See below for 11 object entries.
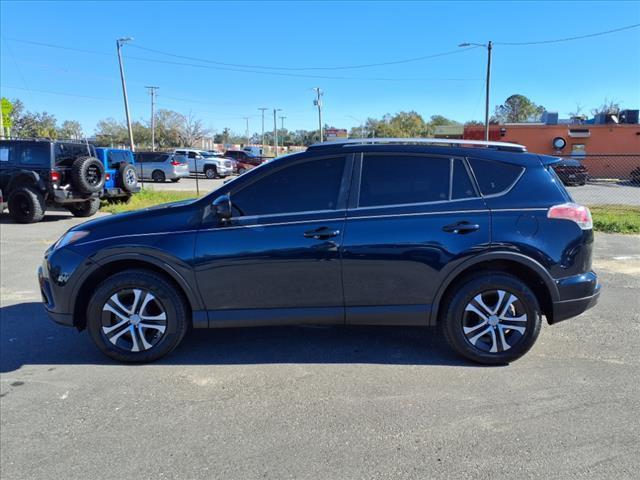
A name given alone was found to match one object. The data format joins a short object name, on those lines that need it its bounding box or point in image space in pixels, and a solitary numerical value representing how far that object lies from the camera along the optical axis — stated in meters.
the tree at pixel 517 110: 79.19
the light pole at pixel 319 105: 50.53
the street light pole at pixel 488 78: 30.05
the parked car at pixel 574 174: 23.52
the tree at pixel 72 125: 85.09
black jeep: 11.69
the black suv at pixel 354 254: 3.68
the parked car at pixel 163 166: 28.23
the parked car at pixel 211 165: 31.67
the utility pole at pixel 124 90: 34.02
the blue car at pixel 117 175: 13.55
